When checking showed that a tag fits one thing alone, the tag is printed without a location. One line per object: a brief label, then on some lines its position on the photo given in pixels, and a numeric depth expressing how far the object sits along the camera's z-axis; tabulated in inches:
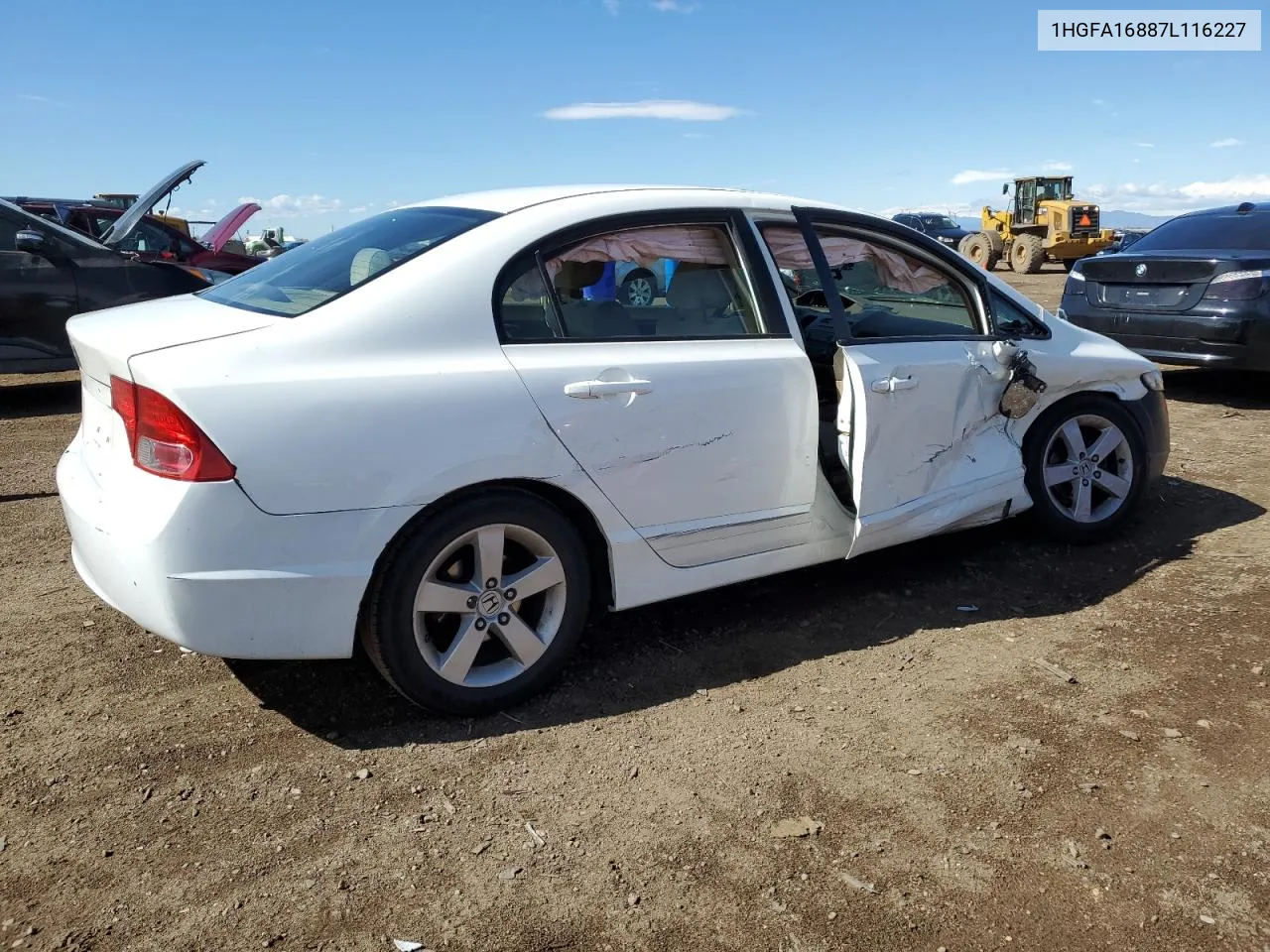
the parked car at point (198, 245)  452.8
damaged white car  107.9
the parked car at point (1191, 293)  297.9
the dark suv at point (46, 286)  300.4
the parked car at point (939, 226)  1361.5
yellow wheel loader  1117.1
